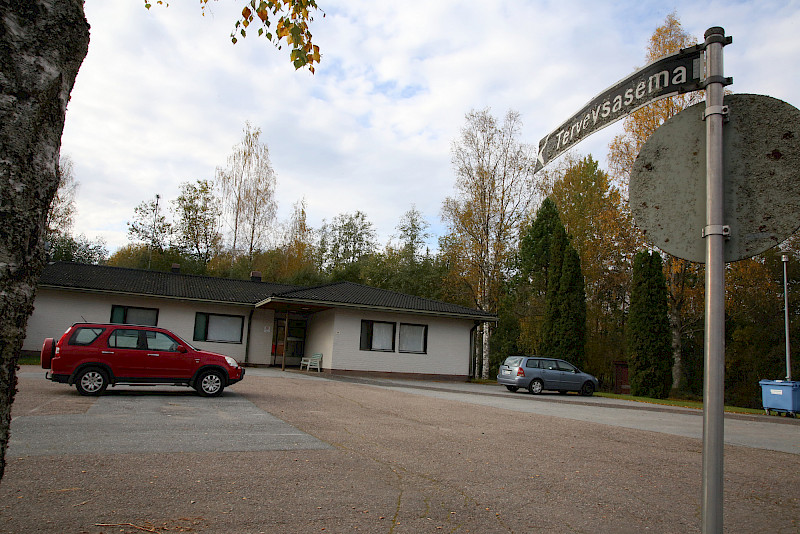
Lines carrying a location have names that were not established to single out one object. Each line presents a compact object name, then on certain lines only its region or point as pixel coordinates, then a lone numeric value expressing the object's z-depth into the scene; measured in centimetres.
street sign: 273
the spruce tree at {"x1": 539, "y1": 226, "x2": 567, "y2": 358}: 3045
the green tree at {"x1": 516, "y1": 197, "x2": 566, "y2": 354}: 3644
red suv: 1254
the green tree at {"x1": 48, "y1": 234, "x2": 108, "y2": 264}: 4172
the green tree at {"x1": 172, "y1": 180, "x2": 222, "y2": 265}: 4759
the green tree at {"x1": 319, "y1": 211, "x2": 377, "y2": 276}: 5903
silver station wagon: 2277
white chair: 2616
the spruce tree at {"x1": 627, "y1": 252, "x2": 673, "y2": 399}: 2612
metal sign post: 221
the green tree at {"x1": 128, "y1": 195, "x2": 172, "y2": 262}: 4803
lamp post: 1938
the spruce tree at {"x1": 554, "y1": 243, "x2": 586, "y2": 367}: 2997
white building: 2544
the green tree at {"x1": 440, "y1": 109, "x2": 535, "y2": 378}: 3281
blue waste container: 1778
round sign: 236
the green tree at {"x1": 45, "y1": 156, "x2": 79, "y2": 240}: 4094
